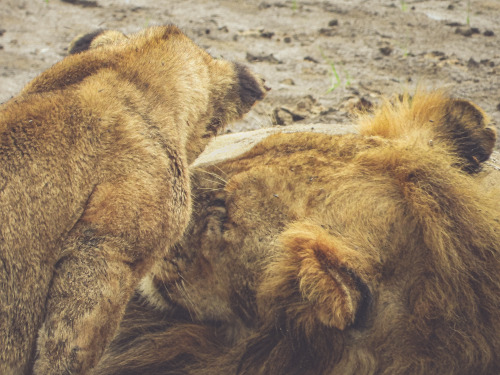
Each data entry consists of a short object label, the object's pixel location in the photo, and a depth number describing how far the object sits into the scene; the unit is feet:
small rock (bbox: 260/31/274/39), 33.32
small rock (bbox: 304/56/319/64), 30.87
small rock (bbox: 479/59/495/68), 28.68
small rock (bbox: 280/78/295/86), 28.63
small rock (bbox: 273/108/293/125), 24.68
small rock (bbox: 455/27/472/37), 32.32
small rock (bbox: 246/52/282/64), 30.73
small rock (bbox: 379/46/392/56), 31.14
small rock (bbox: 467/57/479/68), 28.86
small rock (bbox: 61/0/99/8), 36.76
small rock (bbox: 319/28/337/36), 33.63
